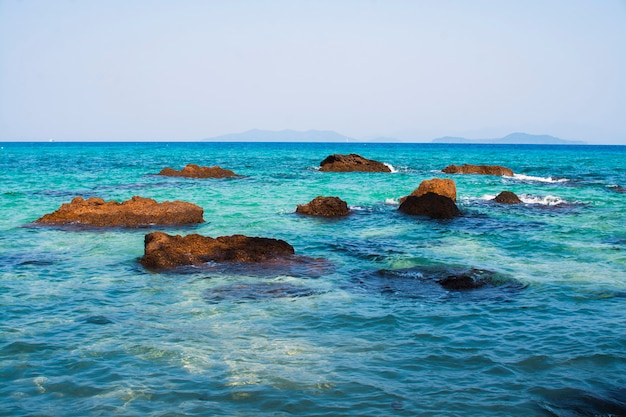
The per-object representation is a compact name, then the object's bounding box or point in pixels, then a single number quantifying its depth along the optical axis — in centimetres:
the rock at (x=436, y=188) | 2614
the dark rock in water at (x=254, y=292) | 1150
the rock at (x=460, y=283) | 1227
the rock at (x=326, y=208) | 2334
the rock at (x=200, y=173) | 4301
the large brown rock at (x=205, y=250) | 1420
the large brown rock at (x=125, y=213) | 2023
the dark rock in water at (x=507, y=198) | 2788
